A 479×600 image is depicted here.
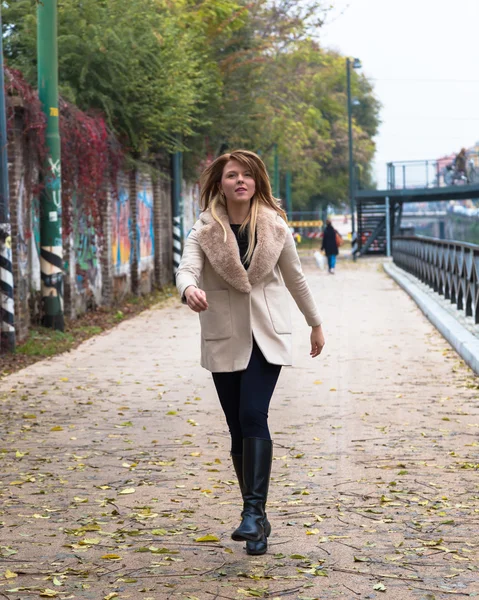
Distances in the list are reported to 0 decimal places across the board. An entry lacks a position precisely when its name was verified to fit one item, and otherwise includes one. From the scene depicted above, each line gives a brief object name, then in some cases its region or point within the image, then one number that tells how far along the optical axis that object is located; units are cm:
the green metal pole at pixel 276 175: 5552
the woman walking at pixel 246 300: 540
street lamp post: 5122
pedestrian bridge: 4750
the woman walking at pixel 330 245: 3597
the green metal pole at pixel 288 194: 6469
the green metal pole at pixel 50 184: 1541
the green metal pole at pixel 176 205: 2847
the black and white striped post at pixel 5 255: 1309
